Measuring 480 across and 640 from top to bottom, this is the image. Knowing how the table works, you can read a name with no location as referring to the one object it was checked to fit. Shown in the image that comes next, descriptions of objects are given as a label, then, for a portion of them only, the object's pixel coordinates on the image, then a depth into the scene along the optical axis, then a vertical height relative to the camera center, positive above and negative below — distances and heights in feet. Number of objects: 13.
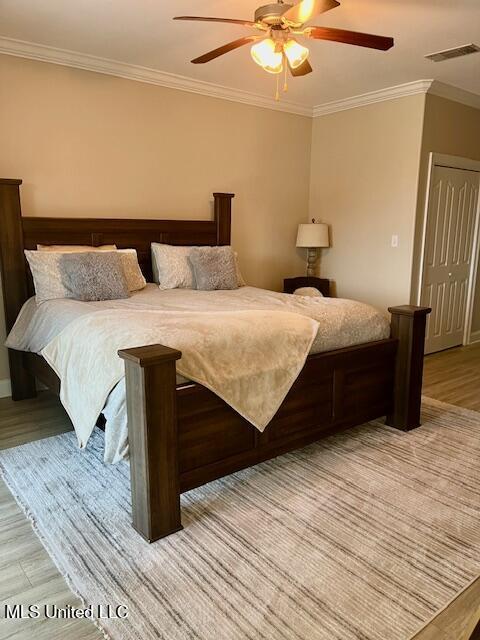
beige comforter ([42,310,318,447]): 7.19 -1.98
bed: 6.40 -2.85
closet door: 15.38 -0.61
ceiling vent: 11.08 +4.43
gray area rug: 5.38 -4.35
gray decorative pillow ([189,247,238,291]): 12.93 -1.01
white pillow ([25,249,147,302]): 10.89 -1.02
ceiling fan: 7.18 +3.37
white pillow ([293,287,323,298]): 15.43 -1.94
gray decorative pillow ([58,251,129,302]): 10.81 -1.07
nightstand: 17.12 -1.84
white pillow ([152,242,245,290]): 13.02 -0.98
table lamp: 17.01 -0.10
